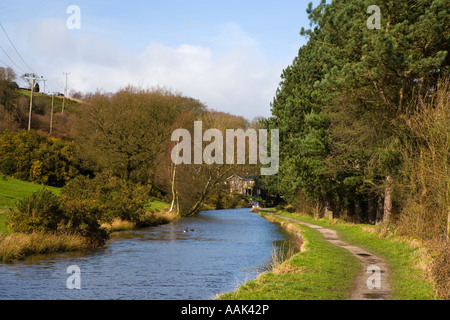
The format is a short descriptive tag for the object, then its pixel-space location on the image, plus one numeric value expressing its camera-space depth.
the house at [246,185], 110.19
